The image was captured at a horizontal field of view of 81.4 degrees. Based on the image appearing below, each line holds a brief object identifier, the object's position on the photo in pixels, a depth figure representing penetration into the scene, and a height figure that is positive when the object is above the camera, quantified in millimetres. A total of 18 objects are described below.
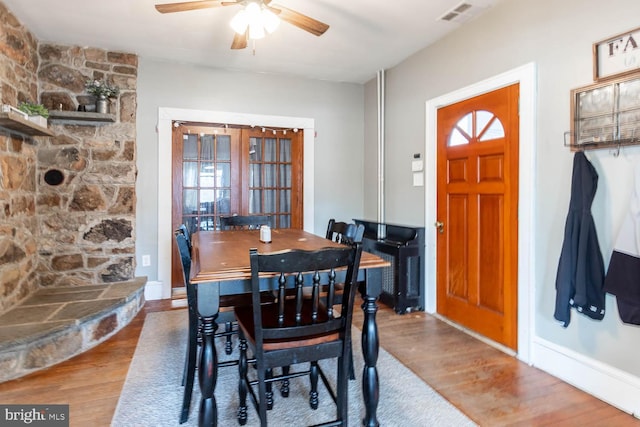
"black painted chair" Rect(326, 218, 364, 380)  2215 -157
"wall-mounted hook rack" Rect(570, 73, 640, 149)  1943 +529
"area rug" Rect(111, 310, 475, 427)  1898 -1061
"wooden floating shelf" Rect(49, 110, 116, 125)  3479 +910
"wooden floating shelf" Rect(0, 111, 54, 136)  2590 +680
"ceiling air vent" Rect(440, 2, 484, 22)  2812 +1534
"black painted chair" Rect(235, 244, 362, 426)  1425 -495
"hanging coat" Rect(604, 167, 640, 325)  1895 -303
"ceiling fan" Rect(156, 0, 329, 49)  2230 +1246
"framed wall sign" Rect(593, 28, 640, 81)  1939 +829
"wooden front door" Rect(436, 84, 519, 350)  2717 -33
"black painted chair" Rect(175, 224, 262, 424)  1907 -580
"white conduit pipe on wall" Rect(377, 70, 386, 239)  4332 +722
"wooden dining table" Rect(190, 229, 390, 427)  1499 -340
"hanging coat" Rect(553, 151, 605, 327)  2104 -263
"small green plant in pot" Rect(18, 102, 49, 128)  2979 +832
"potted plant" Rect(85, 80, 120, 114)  3631 +1177
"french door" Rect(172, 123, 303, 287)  4172 +417
